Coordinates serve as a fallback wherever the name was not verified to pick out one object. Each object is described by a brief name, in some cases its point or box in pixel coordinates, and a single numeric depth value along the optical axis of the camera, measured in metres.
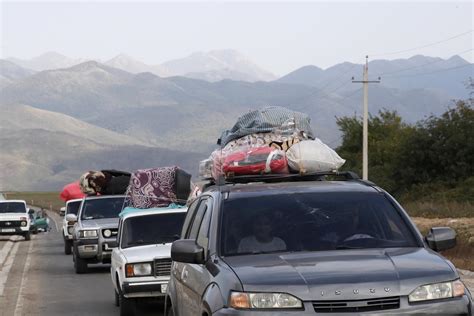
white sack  12.10
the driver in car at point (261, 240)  8.71
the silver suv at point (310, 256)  7.63
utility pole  61.99
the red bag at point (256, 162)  12.32
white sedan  15.84
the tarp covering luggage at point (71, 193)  40.62
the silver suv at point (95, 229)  23.83
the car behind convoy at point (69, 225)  33.88
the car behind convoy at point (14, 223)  47.66
